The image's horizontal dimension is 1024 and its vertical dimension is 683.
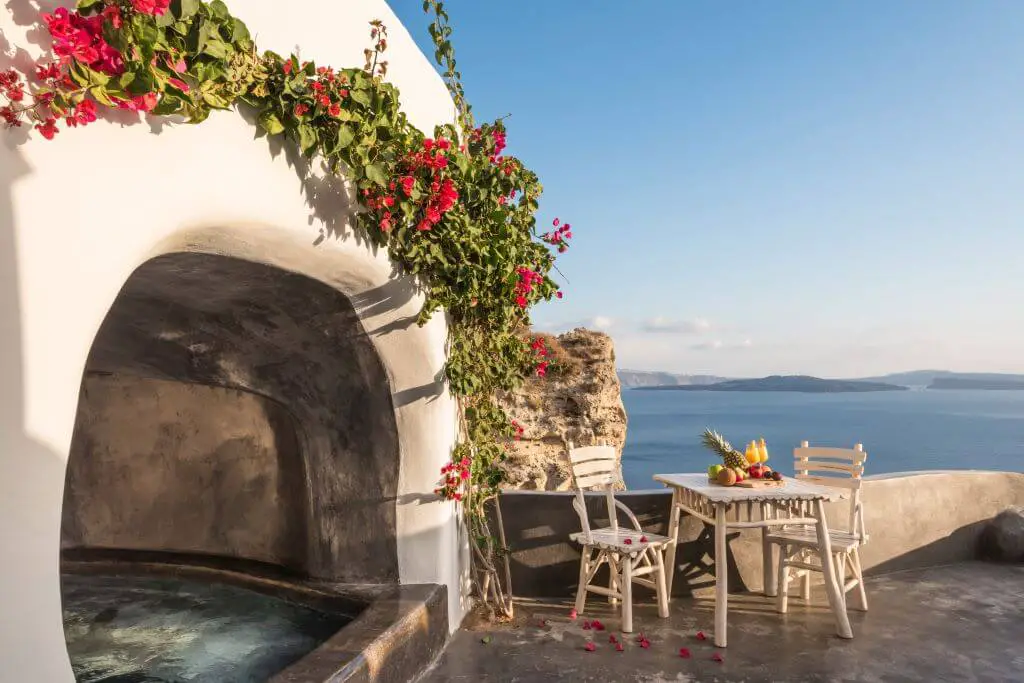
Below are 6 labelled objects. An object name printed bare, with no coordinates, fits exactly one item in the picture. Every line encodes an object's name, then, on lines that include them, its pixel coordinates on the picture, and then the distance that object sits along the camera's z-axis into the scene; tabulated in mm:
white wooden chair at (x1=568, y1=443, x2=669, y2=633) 3902
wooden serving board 4019
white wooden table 3744
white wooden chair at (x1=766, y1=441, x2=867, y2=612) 4105
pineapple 4324
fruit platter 4082
